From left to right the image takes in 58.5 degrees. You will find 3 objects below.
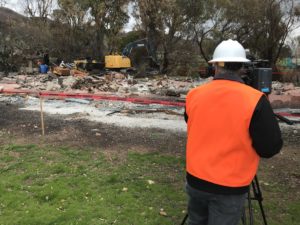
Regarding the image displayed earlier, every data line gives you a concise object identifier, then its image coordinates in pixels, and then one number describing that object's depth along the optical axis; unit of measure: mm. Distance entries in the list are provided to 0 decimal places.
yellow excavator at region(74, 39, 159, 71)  17847
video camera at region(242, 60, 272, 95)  2655
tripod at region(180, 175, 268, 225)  2549
